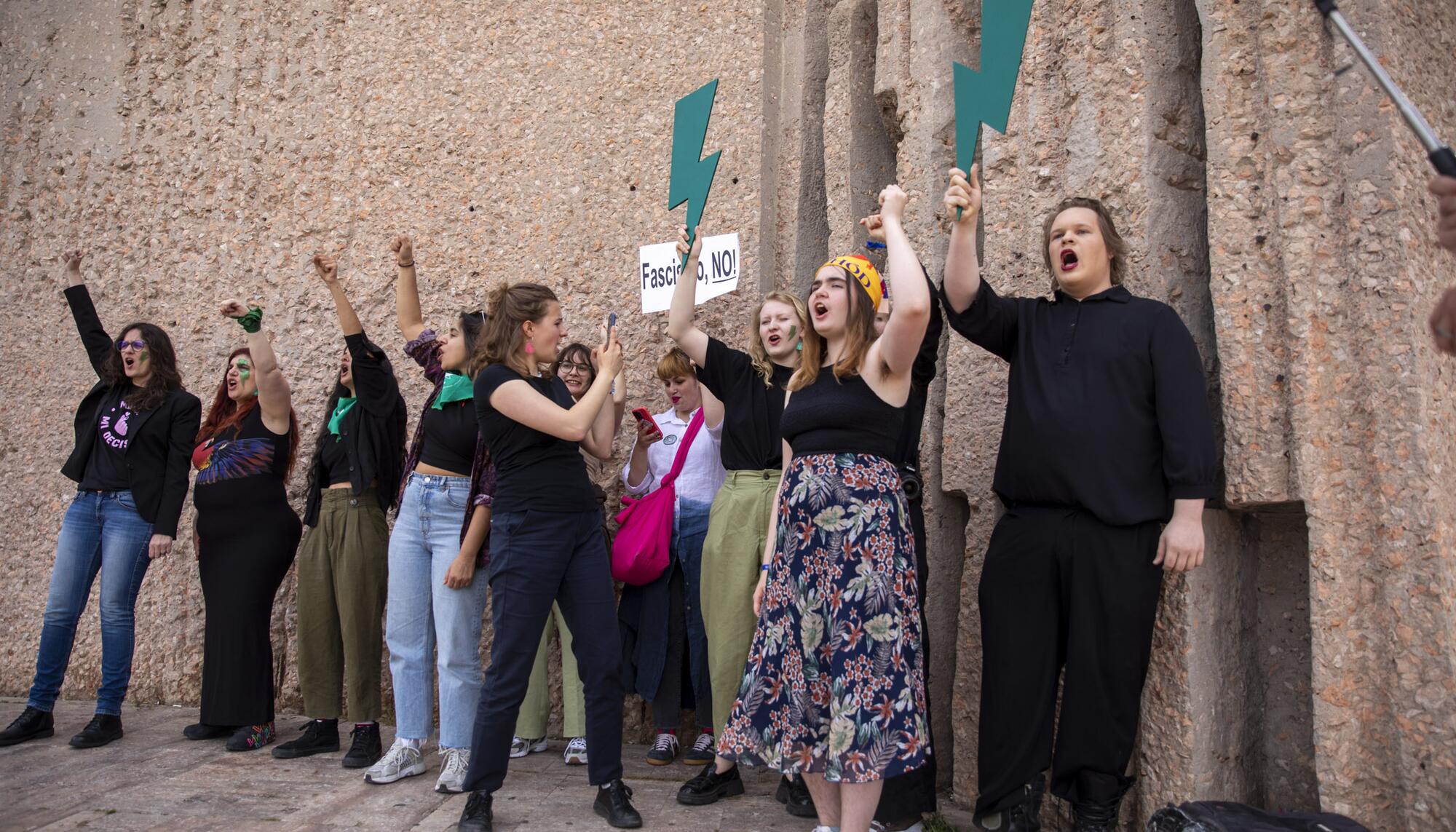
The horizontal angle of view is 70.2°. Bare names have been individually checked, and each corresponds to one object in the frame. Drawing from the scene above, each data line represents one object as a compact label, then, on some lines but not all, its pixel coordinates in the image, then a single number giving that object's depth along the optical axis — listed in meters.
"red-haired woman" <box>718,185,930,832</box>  2.62
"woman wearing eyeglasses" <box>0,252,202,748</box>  4.16
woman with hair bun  3.04
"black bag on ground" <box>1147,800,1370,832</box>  2.41
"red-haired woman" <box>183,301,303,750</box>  4.09
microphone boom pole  1.92
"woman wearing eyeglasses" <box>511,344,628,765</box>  3.89
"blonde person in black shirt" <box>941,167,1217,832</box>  2.68
